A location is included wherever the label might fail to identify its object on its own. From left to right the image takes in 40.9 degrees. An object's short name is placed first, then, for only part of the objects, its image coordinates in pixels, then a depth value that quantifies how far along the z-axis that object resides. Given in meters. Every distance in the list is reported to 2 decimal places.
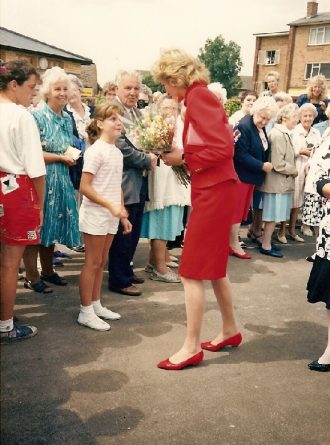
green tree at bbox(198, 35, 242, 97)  74.31
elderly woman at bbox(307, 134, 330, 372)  3.26
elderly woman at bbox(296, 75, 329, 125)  8.20
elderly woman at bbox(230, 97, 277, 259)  6.07
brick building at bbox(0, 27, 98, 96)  20.88
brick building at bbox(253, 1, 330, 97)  38.69
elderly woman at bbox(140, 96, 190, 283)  5.01
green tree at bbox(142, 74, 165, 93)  68.78
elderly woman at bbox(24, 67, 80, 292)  4.37
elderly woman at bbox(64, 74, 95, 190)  5.42
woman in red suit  3.00
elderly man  4.38
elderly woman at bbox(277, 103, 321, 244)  7.23
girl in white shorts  3.63
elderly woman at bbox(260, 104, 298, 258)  6.50
